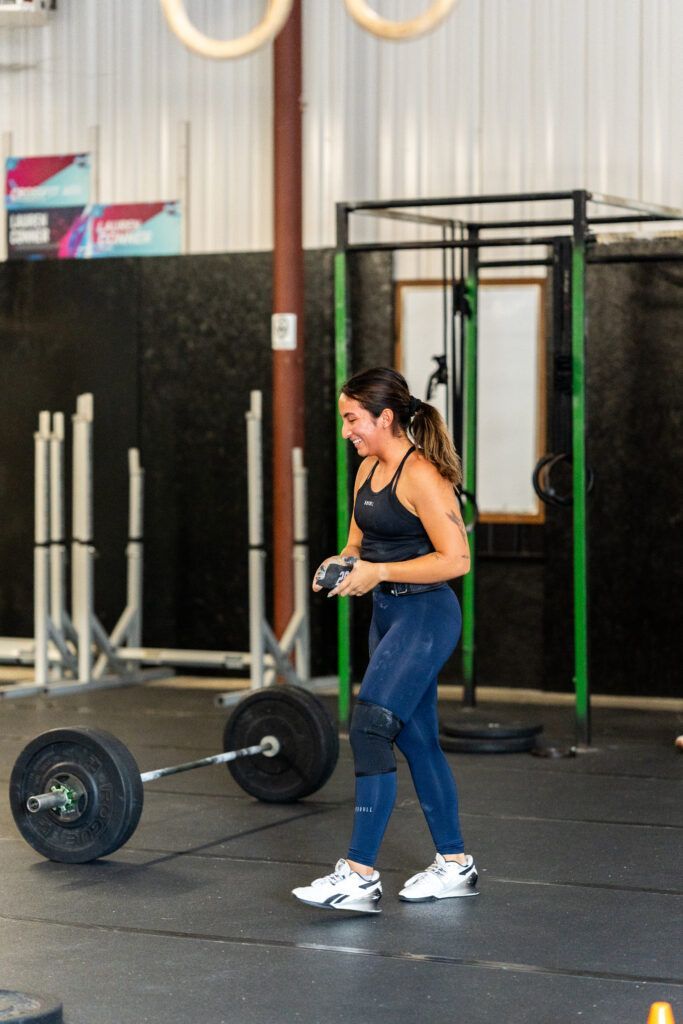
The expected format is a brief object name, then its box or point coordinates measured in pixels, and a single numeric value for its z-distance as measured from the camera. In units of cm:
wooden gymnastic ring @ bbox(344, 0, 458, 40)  379
